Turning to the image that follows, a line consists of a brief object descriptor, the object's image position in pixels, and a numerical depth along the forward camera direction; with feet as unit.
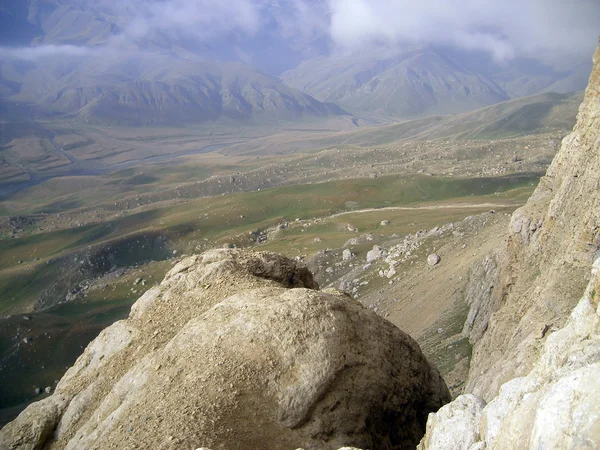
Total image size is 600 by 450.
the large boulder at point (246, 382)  50.03
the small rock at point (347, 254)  248.93
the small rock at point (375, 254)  238.89
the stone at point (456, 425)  37.19
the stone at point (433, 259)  197.47
